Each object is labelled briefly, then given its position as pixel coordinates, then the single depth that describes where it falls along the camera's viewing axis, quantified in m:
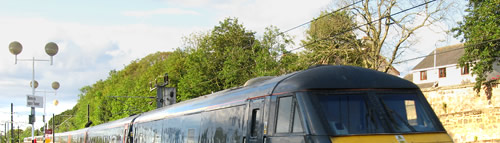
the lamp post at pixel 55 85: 55.38
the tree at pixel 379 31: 35.88
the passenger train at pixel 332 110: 8.37
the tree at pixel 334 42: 38.00
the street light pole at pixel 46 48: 31.44
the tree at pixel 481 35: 30.42
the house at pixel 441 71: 53.56
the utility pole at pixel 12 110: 62.71
